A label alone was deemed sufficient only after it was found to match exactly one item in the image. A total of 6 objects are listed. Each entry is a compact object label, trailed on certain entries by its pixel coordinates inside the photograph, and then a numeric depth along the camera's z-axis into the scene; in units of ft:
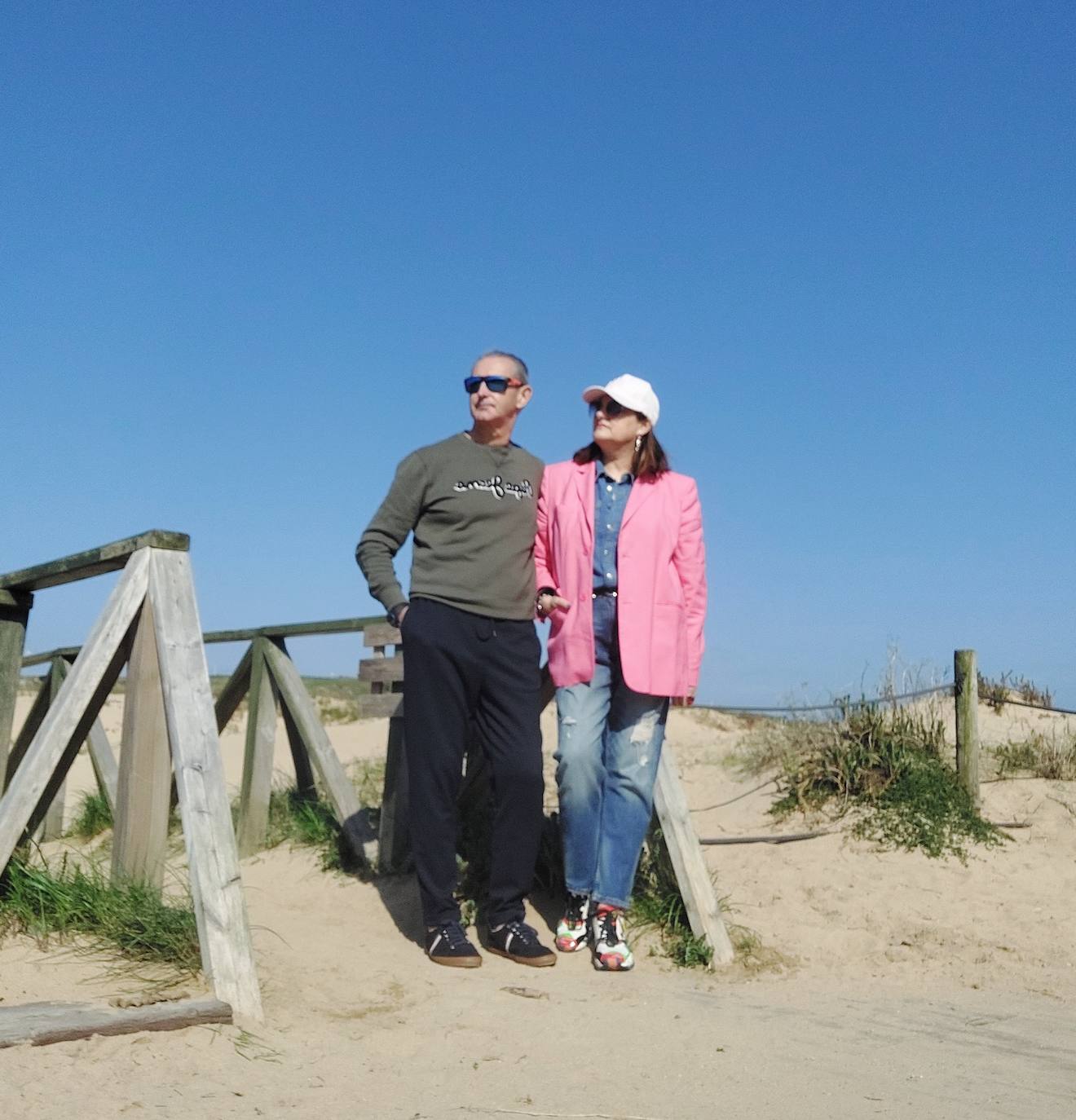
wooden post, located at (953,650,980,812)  22.30
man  14.71
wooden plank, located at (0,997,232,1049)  10.32
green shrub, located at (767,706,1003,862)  20.86
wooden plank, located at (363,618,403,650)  19.80
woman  15.17
